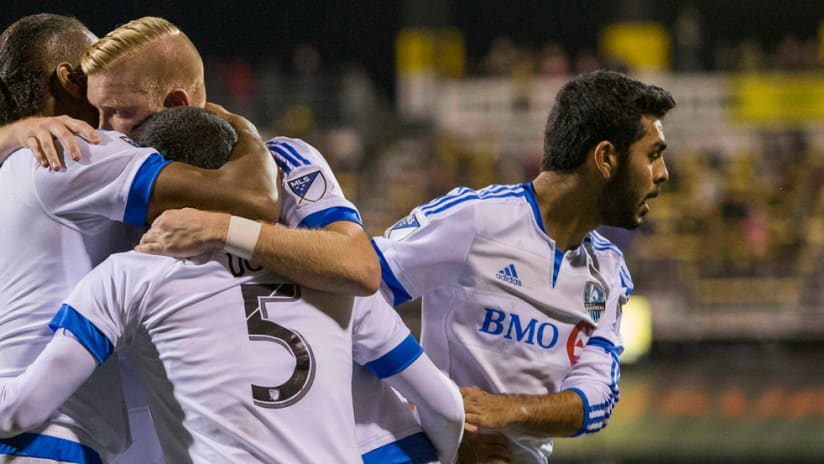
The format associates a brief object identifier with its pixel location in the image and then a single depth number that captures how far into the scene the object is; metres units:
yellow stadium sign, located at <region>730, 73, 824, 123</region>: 30.62
